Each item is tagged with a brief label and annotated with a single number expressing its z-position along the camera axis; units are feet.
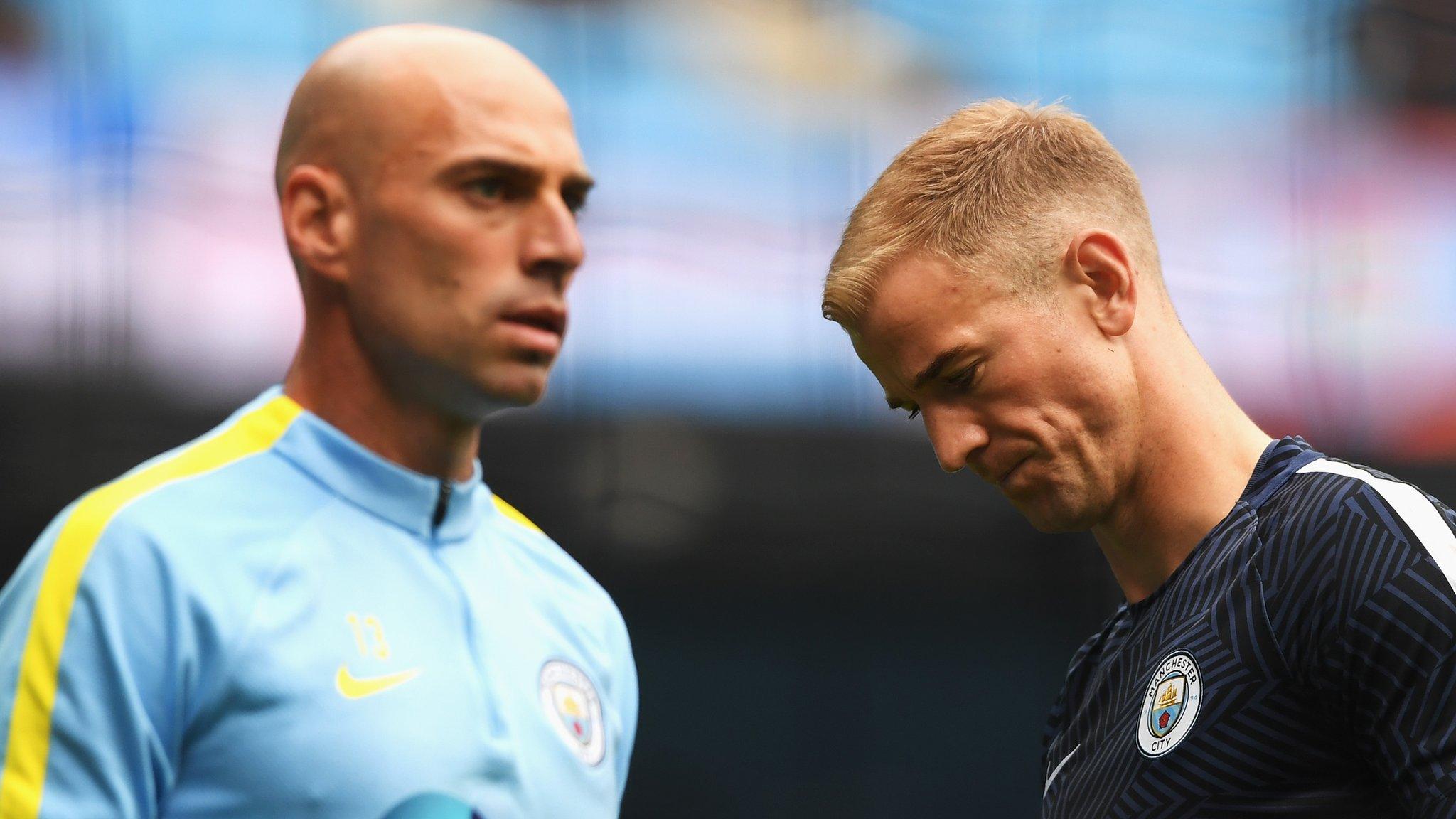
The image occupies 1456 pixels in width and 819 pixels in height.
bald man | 35.26
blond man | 35.45
